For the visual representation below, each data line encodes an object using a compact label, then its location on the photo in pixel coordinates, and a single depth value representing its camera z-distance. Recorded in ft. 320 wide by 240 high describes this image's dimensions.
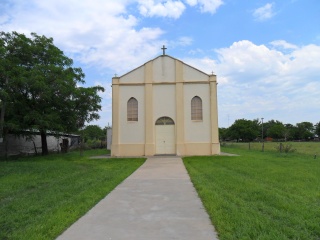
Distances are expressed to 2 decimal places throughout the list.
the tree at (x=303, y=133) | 313.51
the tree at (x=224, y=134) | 290.40
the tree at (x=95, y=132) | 200.43
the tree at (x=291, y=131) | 301.59
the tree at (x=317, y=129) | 310.06
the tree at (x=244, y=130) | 267.11
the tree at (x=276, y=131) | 298.78
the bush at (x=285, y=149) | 66.16
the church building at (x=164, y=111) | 60.67
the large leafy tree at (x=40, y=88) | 47.18
